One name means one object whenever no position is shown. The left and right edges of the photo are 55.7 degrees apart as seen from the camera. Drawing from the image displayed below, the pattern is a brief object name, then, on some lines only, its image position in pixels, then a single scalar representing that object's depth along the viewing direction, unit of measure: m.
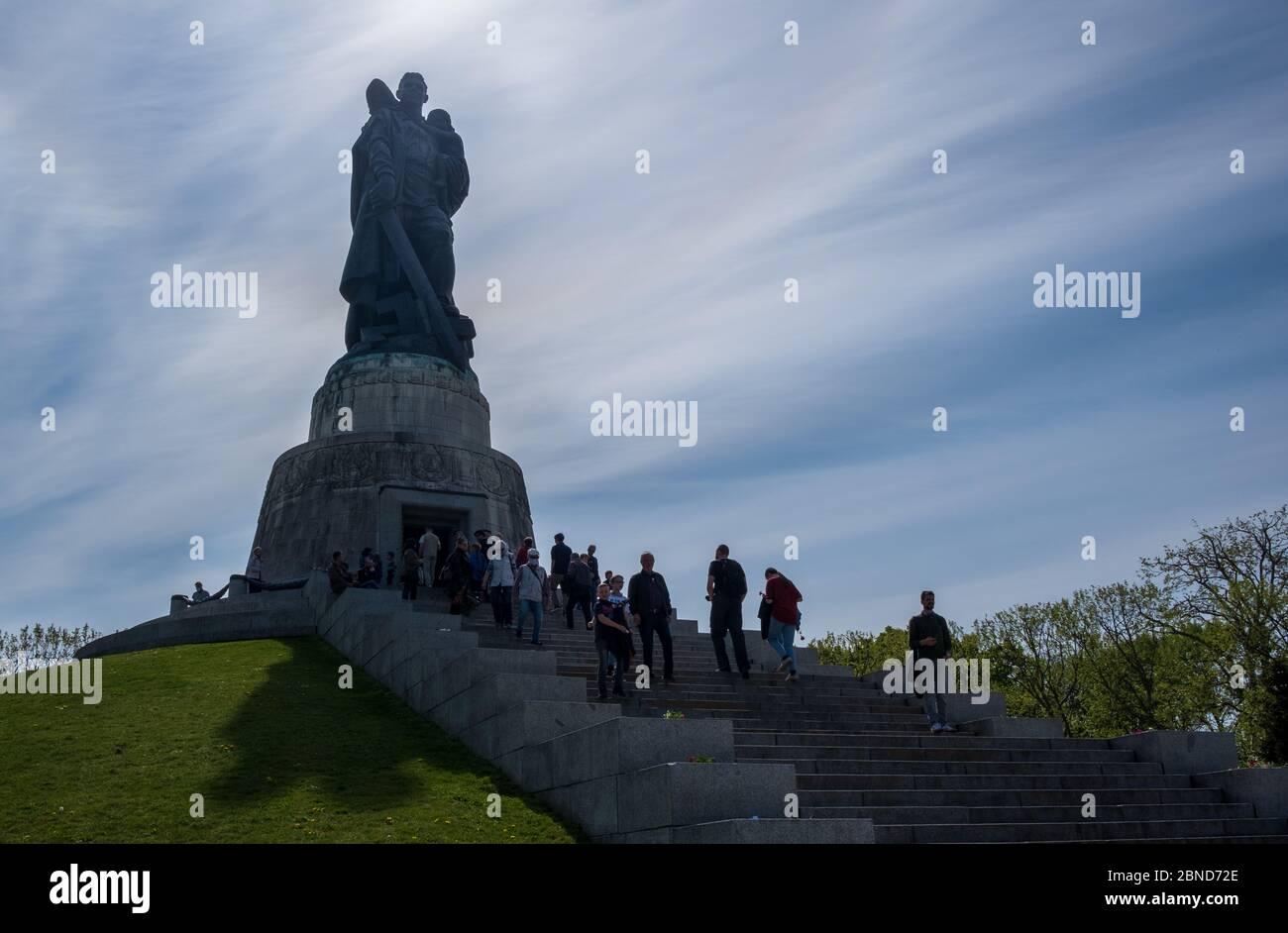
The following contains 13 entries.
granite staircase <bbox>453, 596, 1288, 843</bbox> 12.02
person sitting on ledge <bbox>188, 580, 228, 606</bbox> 29.88
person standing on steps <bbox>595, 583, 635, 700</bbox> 15.05
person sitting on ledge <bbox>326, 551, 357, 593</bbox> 24.73
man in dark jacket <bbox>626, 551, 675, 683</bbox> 15.90
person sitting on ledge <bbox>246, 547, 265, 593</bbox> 29.67
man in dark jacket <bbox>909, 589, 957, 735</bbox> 15.25
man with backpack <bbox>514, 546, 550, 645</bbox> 18.94
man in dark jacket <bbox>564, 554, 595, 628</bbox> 20.11
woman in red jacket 17.12
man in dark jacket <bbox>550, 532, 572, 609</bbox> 24.28
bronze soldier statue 35.31
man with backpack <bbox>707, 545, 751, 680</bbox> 17.09
